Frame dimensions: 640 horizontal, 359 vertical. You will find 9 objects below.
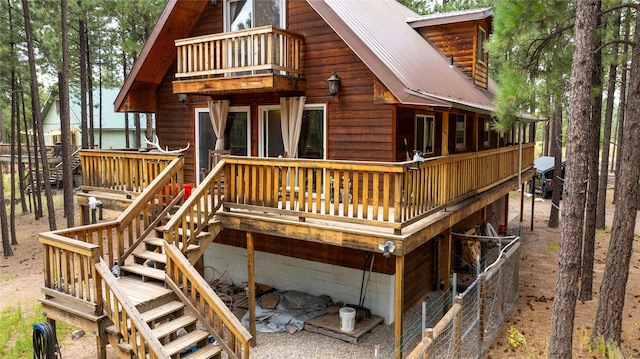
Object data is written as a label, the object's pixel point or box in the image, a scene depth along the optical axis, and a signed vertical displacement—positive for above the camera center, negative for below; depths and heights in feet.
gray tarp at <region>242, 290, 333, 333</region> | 29.73 -11.80
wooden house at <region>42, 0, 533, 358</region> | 24.40 +0.36
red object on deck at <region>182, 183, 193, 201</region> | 30.25 -3.54
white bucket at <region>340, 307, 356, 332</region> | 27.89 -11.10
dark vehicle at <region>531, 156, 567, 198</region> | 90.27 -7.94
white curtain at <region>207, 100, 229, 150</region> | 35.73 +1.52
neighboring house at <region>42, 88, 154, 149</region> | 116.98 +3.05
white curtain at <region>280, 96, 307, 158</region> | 32.19 +1.11
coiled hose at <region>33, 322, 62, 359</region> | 22.95 -10.46
